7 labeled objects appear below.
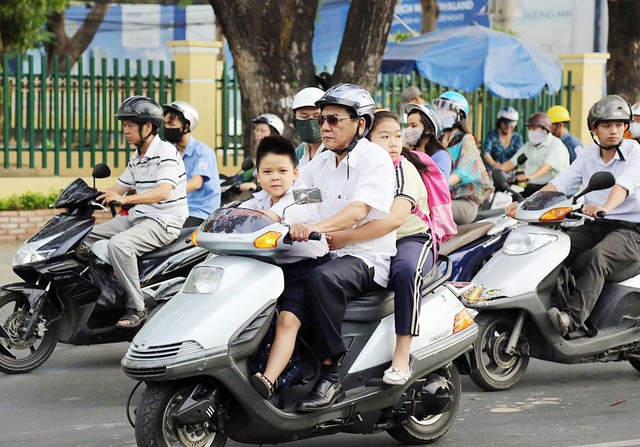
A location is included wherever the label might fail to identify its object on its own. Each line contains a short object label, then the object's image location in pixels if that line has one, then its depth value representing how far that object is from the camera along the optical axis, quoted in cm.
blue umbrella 1778
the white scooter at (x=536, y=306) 777
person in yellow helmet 1402
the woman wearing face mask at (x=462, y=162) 967
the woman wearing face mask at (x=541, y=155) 1220
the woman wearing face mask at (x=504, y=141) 1373
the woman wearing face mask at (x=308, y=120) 832
